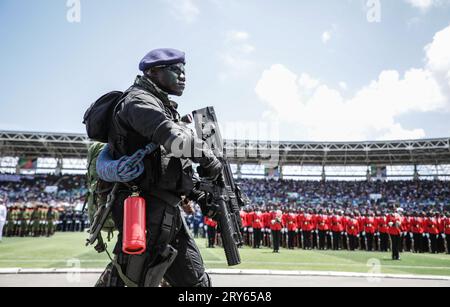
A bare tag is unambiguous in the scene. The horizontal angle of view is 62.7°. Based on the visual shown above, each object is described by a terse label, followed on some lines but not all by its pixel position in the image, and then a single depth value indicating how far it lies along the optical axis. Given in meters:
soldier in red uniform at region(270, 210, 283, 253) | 14.63
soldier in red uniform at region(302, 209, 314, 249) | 17.03
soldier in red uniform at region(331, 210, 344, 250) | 17.08
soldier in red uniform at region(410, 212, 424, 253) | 17.08
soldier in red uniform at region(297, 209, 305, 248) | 17.23
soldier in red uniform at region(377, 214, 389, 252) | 16.73
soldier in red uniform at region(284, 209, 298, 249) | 17.06
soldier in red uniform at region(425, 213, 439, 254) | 16.81
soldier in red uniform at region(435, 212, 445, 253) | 16.81
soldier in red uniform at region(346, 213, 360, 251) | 17.08
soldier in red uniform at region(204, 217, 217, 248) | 15.92
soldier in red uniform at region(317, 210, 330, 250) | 17.15
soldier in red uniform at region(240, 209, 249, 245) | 17.51
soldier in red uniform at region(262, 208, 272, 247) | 17.20
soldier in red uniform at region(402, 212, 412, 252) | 16.95
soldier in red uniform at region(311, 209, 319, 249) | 17.47
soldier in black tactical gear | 2.33
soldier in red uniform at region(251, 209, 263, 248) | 17.03
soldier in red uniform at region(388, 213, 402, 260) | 12.84
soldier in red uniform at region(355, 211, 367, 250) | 17.36
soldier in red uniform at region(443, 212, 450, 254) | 16.53
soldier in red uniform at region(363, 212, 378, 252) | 17.03
